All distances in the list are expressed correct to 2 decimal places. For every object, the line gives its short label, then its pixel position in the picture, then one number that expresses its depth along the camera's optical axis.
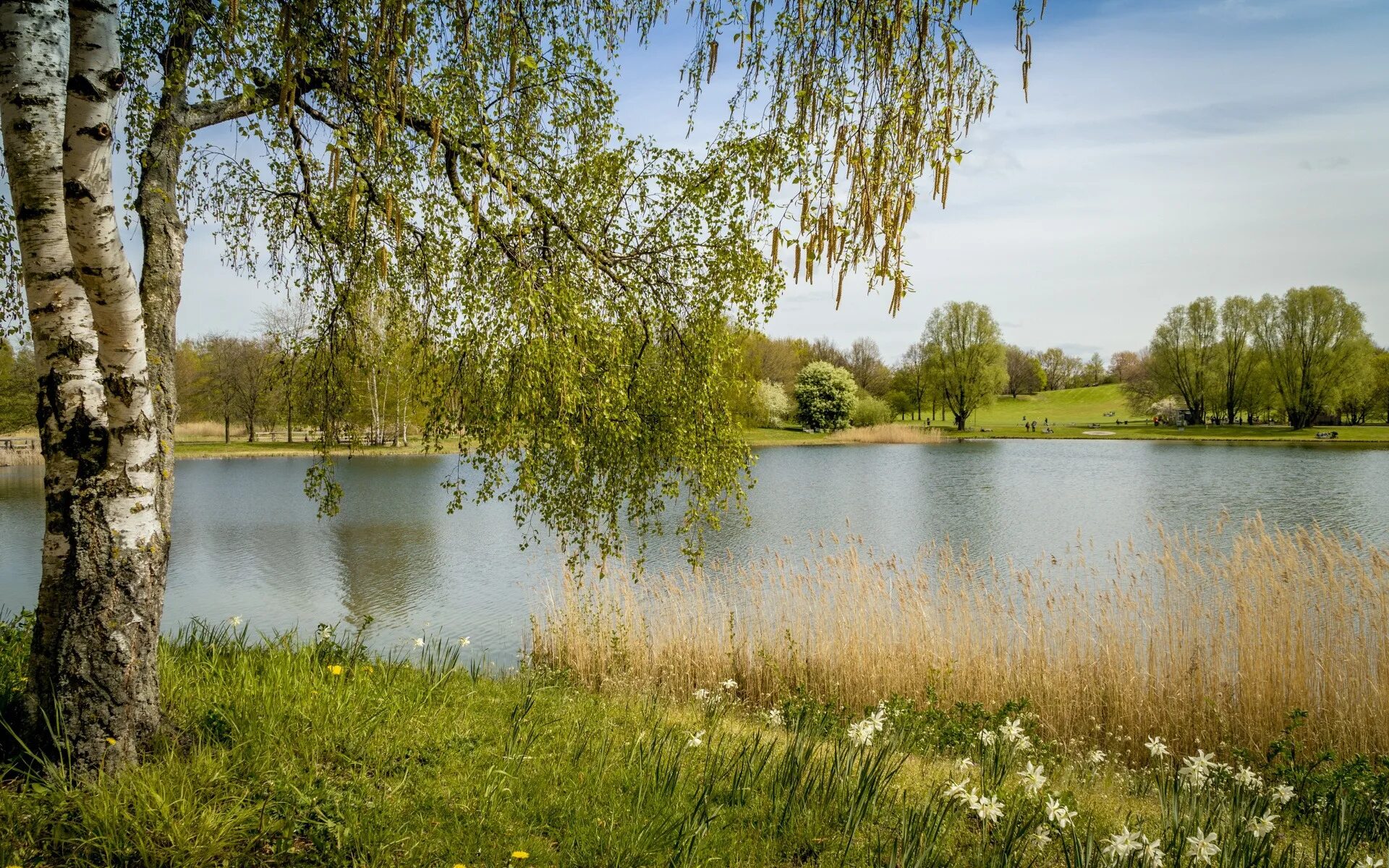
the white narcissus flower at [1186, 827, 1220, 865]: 2.73
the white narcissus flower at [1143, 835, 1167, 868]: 2.75
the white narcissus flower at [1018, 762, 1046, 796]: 3.29
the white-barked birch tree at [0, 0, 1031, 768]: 3.10
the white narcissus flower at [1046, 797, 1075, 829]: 2.97
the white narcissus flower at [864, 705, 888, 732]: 4.17
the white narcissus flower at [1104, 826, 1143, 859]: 2.77
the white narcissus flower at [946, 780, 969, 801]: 3.24
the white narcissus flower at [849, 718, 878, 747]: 3.87
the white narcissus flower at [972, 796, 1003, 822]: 3.05
